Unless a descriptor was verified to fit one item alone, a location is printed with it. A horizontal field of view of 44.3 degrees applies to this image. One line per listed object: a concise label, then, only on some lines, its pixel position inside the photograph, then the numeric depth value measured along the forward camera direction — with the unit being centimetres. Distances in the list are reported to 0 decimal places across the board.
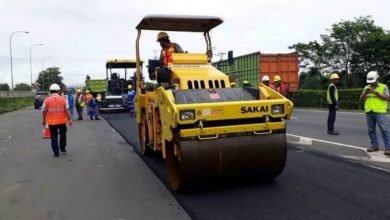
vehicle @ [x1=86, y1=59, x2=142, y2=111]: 2859
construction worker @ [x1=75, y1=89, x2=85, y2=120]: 2423
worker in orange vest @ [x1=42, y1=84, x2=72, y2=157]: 1109
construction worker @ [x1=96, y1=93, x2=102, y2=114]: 2856
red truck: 2619
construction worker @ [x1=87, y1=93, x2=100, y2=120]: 2373
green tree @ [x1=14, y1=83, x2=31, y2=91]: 13965
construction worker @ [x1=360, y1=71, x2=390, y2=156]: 916
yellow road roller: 614
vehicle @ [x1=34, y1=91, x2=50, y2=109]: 4619
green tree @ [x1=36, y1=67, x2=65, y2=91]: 11945
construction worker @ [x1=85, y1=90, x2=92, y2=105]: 2400
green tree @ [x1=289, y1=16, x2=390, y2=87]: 4003
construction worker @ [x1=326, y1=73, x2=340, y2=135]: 1298
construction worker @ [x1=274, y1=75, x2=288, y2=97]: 1479
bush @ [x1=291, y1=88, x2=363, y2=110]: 2559
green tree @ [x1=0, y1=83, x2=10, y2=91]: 11433
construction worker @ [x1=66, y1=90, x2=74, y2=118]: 2414
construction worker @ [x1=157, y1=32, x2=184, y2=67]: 859
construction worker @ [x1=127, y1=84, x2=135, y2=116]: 2461
